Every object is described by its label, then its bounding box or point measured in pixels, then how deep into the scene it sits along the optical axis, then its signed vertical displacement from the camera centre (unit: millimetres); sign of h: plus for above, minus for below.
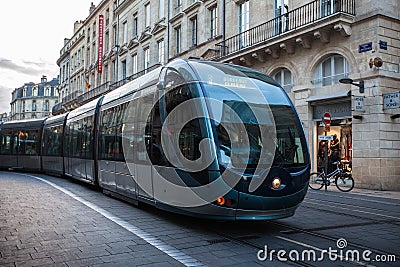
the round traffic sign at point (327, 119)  15633 +1159
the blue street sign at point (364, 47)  15705 +3882
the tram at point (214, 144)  6215 +88
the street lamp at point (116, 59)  39688 +8527
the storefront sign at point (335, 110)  16819 +1692
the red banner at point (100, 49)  44406 +10692
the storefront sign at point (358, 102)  15637 +1795
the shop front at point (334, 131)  16906 +807
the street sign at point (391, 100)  14812 +1797
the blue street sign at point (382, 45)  15593 +3932
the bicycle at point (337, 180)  15086 -1100
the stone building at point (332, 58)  15591 +3874
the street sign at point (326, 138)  15473 +454
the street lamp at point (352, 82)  15477 +2522
